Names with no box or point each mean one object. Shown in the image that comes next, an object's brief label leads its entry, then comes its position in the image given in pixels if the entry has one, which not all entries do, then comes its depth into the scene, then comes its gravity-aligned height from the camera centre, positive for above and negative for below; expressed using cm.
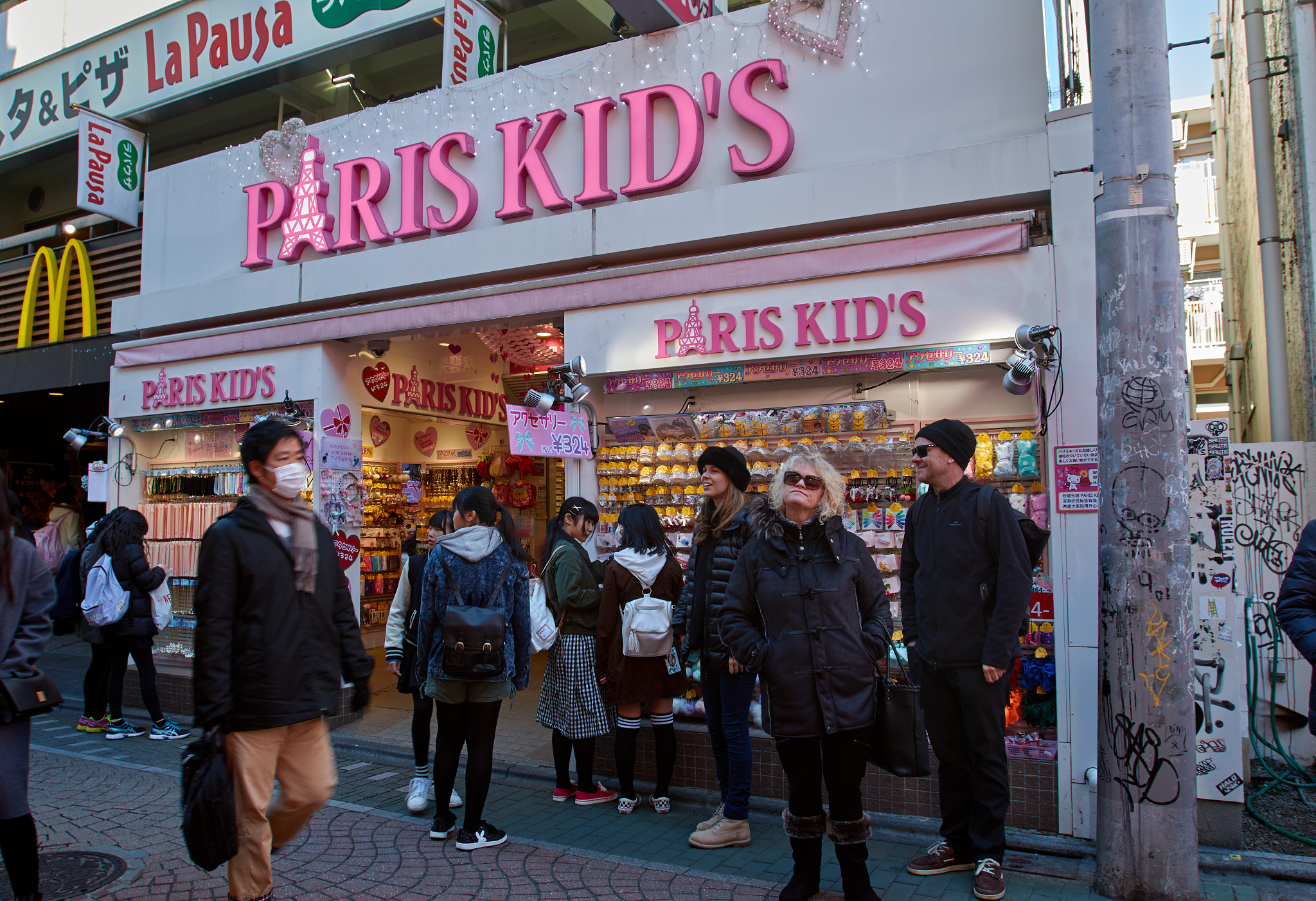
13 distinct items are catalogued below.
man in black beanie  391 -65
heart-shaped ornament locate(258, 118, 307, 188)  872 +368
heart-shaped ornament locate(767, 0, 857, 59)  624 +355
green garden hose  505 -130
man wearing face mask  309 -56
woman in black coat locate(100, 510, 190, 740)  668 -98
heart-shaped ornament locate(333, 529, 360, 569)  819 -44
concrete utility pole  368 +4
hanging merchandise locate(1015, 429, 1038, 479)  557 +27
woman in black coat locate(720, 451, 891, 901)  350 -61
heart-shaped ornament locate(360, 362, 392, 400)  878 +130
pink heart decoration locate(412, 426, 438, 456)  1013 +74
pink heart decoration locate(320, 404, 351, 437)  826 +82
